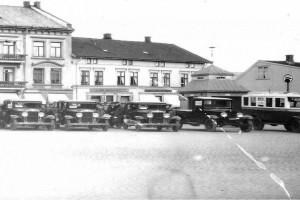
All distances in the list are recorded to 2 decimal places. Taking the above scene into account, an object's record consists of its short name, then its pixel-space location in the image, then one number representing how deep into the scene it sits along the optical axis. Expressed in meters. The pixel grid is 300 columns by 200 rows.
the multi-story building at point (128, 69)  55.84
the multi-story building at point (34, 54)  51.78
